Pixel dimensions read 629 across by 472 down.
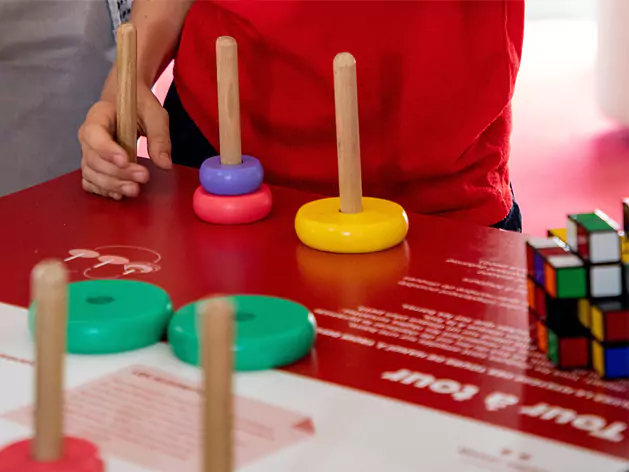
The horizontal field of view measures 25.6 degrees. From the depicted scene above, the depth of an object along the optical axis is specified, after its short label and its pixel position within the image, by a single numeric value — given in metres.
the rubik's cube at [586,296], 0.70
